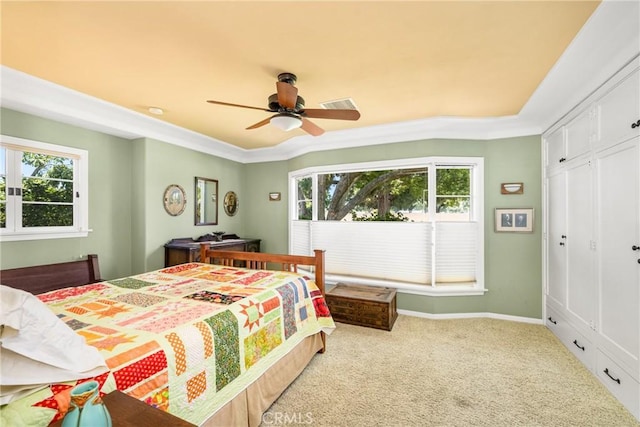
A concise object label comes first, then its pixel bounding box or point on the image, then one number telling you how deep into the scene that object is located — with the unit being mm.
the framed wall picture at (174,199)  3918
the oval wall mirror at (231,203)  5000
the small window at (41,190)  2719
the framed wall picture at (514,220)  3541
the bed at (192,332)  1201
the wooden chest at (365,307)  3299
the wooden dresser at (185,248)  3660
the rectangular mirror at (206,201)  4430
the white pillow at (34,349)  881
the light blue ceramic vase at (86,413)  735
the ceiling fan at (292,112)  2338
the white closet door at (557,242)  2955
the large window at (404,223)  3760
